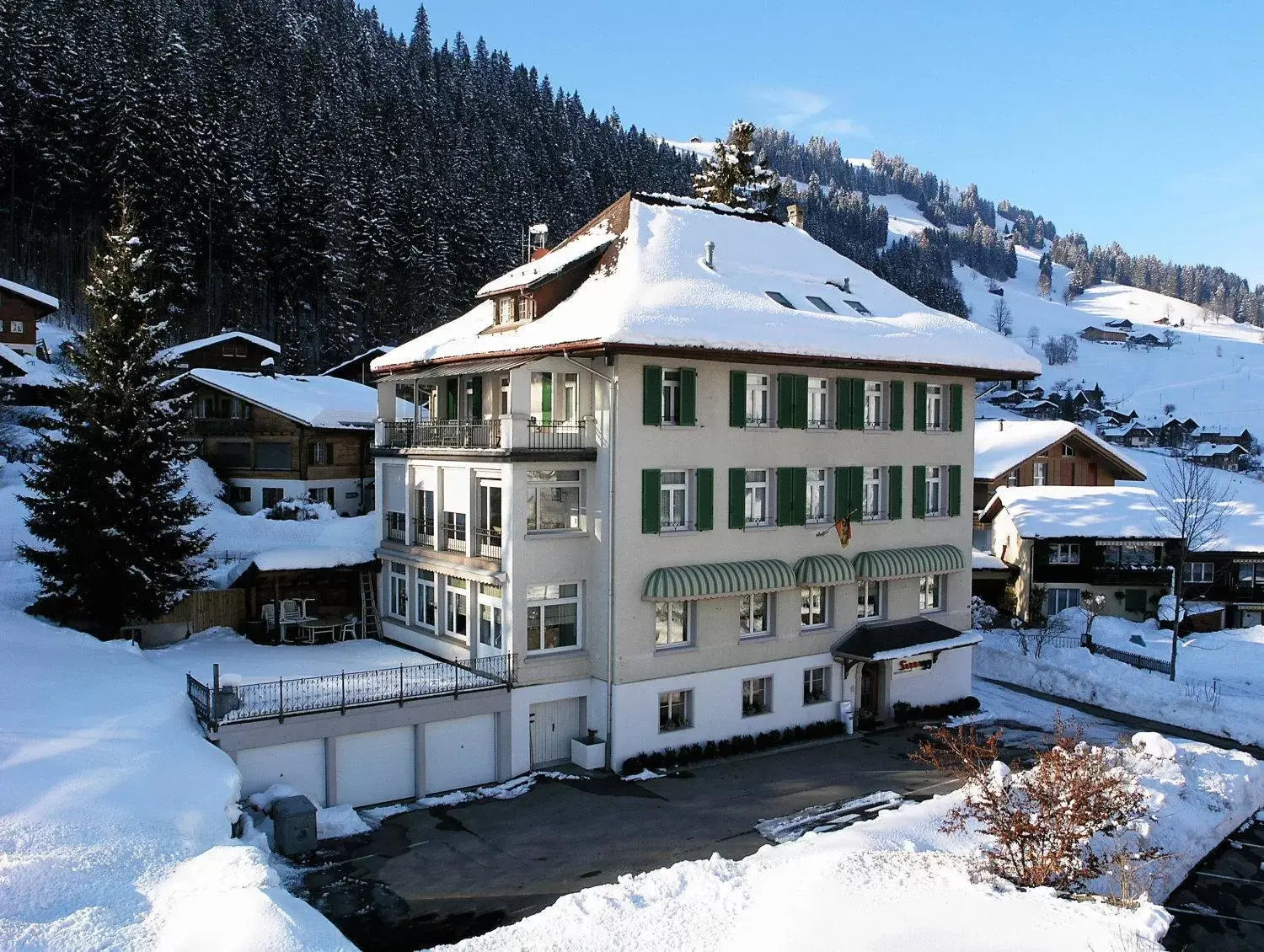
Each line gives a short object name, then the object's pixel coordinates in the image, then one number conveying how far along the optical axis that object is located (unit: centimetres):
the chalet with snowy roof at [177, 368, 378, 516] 4541
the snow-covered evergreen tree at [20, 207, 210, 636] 2584
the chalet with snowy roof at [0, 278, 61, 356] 5425
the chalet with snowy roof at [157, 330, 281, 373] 5519
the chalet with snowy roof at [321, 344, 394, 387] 5962
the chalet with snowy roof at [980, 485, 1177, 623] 4666
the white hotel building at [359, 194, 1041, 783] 2438
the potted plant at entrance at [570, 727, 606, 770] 2441
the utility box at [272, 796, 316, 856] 1873
